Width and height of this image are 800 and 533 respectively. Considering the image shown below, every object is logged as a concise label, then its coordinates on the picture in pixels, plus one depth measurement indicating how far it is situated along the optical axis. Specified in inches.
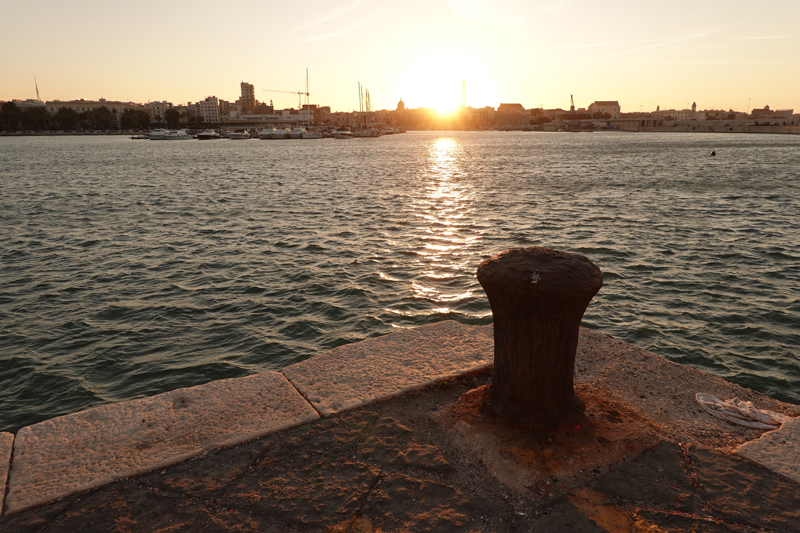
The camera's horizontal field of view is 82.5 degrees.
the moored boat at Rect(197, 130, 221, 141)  4792.1
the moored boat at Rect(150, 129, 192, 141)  4768.7
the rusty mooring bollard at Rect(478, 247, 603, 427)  104.4
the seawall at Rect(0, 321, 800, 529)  102.7
